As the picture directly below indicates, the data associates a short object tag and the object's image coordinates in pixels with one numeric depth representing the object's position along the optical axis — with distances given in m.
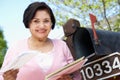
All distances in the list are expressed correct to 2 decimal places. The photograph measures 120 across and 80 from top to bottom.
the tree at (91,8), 11.23
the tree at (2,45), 16.06
